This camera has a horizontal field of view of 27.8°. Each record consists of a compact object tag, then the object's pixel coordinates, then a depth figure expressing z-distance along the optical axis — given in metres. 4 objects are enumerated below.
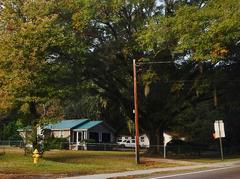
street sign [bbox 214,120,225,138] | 40.41
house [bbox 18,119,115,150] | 69.69
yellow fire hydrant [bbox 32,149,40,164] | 28.31
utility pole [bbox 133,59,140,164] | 34.09
